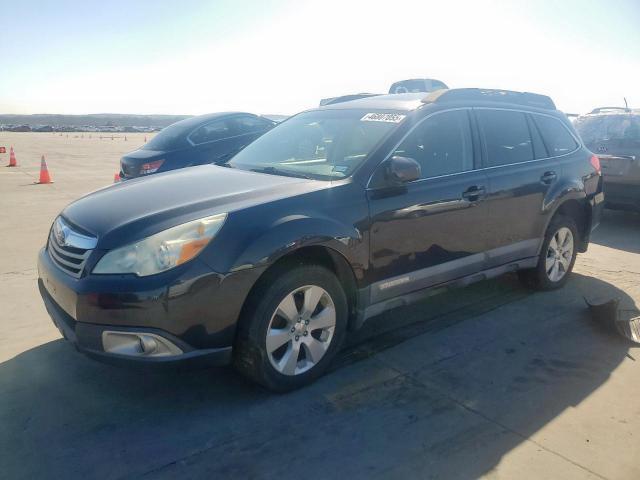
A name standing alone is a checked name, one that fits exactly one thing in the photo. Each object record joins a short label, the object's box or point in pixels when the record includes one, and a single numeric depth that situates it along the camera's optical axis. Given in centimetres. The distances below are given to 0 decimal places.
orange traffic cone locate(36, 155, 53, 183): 1248
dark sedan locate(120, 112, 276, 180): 806
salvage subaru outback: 287
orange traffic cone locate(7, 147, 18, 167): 1658
